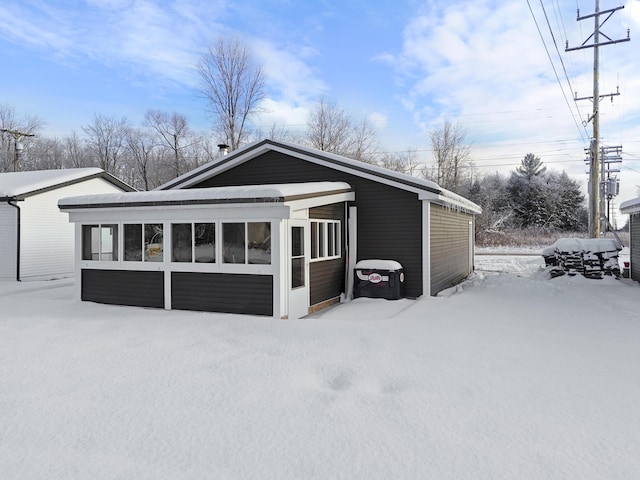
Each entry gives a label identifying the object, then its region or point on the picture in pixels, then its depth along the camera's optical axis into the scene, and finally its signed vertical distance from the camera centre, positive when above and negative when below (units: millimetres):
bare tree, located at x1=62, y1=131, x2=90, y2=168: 38625 +8275
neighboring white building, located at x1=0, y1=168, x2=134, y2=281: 13297 +557
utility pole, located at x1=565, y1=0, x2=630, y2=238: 16641 +4439
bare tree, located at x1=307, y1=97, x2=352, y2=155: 31281 +8288
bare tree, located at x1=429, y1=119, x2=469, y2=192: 37188 +7747
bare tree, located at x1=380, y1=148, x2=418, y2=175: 35169 +6795
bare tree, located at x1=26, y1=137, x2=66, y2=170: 36838 +7653
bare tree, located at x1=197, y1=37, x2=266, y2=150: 27297 +9890
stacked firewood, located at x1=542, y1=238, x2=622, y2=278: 12750 -493
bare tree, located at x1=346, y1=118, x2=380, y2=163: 32219 +7523
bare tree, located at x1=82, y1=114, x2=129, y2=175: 38094 +9028
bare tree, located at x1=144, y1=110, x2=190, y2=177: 35156 +9117
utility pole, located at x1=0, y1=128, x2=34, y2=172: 23502 +5283
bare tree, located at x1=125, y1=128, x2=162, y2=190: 37031 +7528
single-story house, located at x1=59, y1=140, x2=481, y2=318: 7453 +140
